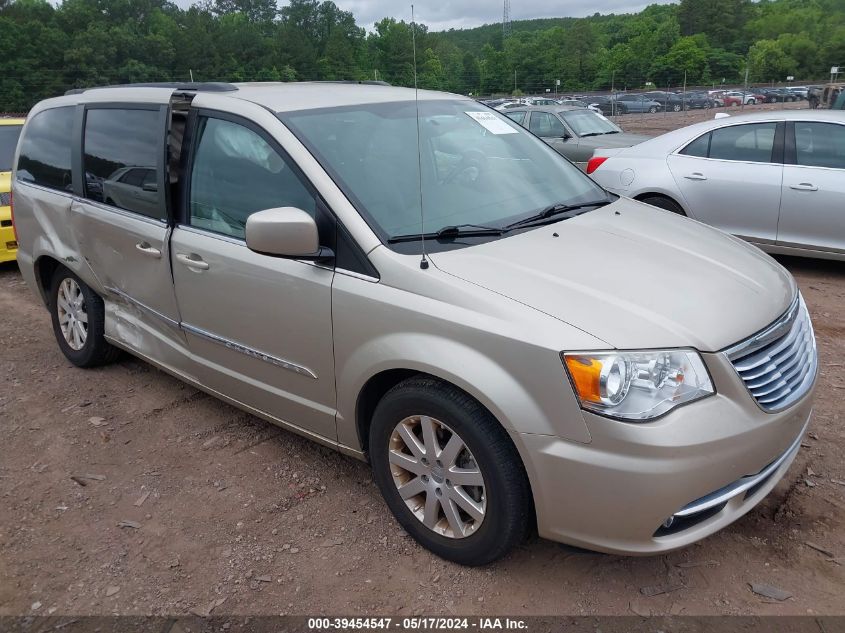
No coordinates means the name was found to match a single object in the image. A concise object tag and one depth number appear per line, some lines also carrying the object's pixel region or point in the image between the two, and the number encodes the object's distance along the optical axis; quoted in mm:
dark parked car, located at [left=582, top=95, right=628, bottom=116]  38106
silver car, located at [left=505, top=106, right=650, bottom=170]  11008
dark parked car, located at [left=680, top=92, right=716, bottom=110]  41709
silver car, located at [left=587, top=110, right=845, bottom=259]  5957
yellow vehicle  7352
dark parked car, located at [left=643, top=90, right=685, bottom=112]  40344
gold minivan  2229
